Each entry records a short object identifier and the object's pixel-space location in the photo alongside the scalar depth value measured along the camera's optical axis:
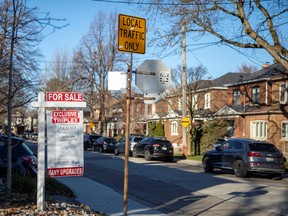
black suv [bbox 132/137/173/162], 28.86
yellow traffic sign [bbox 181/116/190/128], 29.16
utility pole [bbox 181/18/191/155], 29.78
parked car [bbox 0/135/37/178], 11.88
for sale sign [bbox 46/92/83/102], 8.05
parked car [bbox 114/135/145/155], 34.06
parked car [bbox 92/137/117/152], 40.16
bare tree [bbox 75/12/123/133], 55.00
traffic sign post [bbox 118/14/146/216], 6.58
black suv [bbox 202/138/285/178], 18.55
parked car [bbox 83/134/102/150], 44.85
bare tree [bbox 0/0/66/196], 9.16
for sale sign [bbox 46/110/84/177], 7.82
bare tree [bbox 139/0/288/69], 20.94
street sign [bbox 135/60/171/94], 6.82
